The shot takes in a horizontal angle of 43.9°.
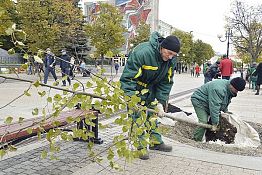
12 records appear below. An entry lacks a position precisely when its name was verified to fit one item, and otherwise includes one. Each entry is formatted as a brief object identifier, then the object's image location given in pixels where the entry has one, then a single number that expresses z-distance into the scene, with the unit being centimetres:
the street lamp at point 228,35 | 2495
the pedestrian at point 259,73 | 1475
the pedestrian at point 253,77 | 1673
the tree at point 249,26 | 2272
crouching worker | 514
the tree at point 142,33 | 5106
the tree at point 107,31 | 3697
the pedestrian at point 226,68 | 1399
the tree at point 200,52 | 6718
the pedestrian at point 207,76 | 1392
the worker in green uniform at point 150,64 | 396
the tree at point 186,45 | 5622
